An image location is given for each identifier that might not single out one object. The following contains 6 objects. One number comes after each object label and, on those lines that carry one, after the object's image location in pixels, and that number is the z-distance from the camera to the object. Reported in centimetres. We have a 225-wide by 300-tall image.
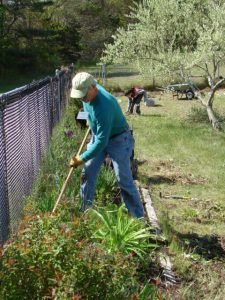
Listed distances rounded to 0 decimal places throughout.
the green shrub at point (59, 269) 283
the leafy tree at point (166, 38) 1757
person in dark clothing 1918
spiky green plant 449
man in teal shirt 496
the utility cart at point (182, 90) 2336
